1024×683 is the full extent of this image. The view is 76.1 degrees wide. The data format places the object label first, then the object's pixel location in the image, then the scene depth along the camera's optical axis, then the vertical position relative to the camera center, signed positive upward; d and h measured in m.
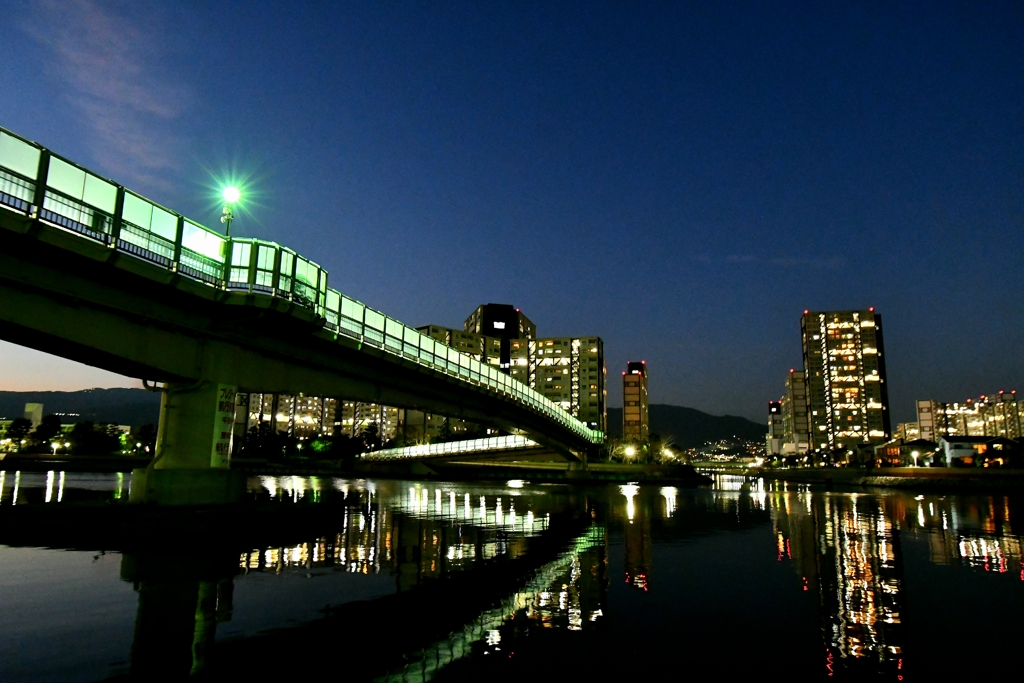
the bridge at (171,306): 19.66 +5.38
